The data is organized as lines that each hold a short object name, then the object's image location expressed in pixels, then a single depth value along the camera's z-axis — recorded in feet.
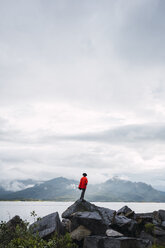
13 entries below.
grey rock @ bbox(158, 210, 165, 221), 85.31
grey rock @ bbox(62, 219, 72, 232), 64.90
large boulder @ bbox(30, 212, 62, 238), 55.57
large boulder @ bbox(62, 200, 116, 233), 60.59
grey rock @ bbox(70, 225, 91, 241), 56.65
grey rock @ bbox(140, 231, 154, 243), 65.49
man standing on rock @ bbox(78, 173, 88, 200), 85.67
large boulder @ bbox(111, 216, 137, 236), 65.31
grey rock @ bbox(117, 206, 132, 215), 87.07
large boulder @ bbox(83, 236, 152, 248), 49.08
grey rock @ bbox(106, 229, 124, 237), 55.57
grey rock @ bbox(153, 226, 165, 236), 68.01
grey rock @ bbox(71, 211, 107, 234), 59.72
